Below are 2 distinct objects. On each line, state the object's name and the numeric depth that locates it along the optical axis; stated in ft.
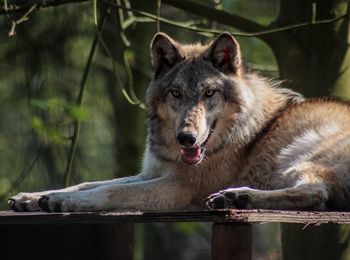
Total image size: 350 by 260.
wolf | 32.48
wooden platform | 25.66
